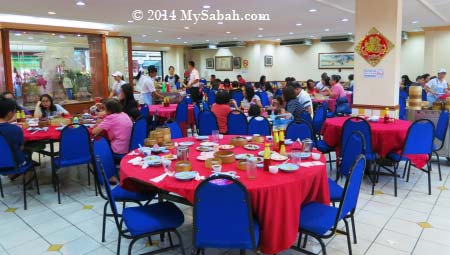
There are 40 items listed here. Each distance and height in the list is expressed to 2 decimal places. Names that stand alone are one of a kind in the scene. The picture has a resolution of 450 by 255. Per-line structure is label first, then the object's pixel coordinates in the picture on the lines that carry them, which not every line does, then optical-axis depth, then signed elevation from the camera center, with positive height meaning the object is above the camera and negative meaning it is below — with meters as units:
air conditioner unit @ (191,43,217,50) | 17.73 +2.31
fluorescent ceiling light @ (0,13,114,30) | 8.39 +1.90
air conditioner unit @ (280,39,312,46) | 15.74 +2.17
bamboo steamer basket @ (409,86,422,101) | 5.92 -0.05
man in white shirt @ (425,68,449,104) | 8.85 +0.06
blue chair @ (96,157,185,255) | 2.45 -0.90
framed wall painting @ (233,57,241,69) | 17.28 +1.41
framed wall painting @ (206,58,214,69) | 18.58 +1.51
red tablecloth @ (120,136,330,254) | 2.29 -0.69
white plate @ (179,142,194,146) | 3.69 -0.52
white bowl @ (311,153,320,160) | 3.03 -0.56
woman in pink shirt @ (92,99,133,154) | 4.45 -0.42
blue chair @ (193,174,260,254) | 2.11 -0.74
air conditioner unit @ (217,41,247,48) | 16.44 +2.23
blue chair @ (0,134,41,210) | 3.89 -0.76
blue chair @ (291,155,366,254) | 2.42 -0.89
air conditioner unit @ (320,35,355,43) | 14.55 +2.12
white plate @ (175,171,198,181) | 2.50 -0.59
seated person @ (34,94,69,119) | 5.71 -0.23
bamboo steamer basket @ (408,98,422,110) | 5.98 -0.26
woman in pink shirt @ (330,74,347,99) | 8.83 -0.05
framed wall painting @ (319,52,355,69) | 15.21 +1.30
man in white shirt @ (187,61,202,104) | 9.18 +0.19
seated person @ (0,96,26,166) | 3.96 -0.41
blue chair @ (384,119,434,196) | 4.18 -0.61
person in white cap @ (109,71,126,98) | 8.12 +0.16
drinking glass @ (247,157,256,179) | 2.51 -0.55
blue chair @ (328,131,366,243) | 3.02 -0.61
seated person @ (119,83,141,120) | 5.75 -0.14
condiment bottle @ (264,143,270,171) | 2.68 -0.51
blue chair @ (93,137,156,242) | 3.02 -0.72
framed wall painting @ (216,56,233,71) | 17.78 +1.44
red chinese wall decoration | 5.83 +0.71
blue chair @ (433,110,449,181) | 5.02 -0.55
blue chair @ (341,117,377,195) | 4.28 -0.50
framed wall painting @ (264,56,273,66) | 16.91 +1.45
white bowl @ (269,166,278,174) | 2.60 -0.57
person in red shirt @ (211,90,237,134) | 5.64 -0.27
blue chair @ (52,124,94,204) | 4.11 -0.63
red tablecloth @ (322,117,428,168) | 4.35 -0.62
